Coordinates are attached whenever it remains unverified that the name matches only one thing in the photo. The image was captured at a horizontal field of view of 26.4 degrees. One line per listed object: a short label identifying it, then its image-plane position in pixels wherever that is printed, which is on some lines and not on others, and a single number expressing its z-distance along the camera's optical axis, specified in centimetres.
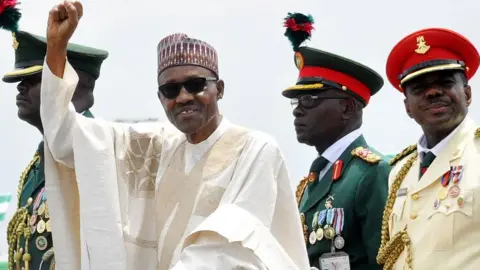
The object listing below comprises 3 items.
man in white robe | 508
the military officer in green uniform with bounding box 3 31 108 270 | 669
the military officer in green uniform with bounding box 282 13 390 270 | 690
